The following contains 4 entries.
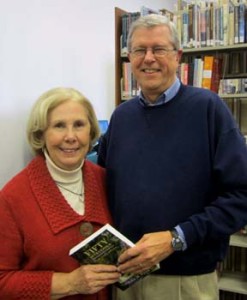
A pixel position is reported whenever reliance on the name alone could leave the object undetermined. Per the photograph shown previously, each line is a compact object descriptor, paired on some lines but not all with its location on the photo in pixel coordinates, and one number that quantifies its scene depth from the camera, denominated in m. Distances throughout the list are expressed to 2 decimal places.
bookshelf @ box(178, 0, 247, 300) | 2.77
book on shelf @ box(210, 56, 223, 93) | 2.85
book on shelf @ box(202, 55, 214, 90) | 2.85
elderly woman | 1.37
